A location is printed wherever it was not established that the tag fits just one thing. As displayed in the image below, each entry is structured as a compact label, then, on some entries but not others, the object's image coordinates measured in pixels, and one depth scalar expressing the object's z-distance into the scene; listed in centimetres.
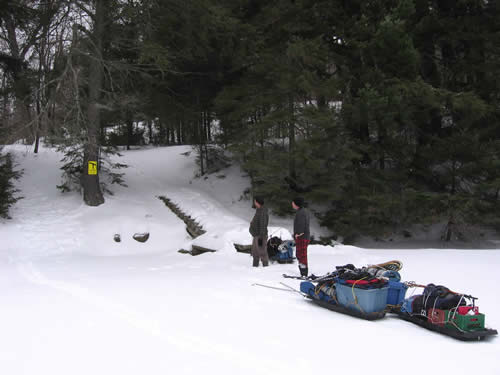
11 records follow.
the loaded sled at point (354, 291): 539
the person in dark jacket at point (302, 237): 770
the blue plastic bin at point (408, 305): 539
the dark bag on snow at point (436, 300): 493
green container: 468
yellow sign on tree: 1466
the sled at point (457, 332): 457
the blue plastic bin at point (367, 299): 537
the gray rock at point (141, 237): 1341
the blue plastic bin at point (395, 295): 563
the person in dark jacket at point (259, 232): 862
